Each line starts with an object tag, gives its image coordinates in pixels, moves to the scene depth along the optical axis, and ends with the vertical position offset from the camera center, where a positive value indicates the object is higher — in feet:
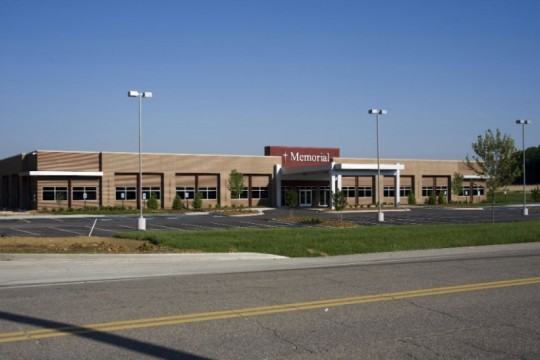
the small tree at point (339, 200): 130.93 -1.06
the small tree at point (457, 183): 224.12 +4.51
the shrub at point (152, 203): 171.53 -1.91
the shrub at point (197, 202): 178.81 -1.77
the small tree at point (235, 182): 185.47 +4.48
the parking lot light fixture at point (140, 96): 90.63 +16.73
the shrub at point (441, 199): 220.02 -1.61
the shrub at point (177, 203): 175.42 -2.02
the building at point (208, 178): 170.50 +6.02
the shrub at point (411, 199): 213.46 -1.49
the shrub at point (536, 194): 206.08 +0.08
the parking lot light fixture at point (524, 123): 149.89 +18.45
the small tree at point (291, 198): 162.92 -0.80
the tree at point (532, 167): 465.88 +21.80
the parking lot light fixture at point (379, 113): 124.36 +18.78
